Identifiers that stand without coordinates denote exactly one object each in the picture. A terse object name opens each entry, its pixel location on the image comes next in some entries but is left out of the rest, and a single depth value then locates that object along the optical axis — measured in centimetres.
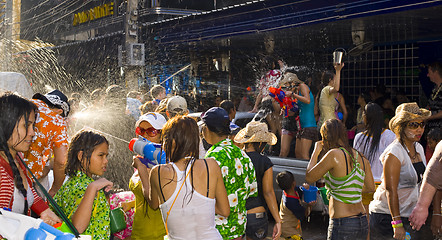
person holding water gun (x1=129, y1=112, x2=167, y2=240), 451
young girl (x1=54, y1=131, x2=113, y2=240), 371
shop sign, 2128
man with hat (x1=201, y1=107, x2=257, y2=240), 422
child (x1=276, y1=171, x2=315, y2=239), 605
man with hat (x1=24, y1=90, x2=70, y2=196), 482
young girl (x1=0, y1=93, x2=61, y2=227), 321
